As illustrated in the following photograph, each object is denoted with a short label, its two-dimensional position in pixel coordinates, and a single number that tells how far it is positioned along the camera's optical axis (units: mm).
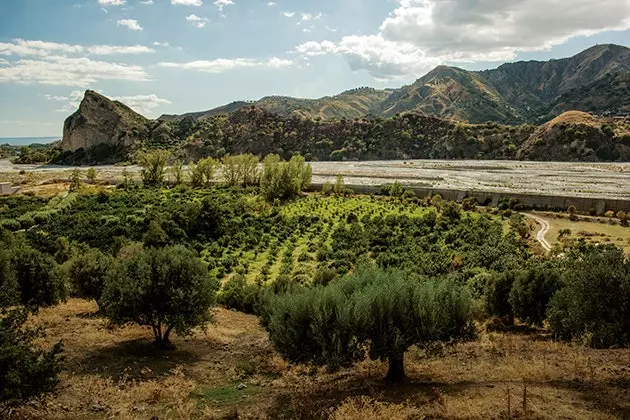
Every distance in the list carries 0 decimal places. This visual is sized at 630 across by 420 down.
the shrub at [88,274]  28078
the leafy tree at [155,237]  48250
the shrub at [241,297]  30859
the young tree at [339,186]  79906
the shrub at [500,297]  25188
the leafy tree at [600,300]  15172
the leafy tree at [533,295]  22859
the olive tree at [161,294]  19391
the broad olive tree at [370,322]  14844
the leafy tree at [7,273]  21903
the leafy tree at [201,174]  88188
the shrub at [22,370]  10016
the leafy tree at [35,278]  24688
